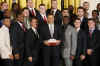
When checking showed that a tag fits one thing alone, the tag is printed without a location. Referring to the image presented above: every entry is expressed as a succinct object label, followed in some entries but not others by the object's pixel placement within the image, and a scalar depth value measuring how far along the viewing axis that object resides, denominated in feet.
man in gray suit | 23.54
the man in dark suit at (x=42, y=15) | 25.31
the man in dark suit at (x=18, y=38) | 22.46
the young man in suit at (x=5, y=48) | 21.67
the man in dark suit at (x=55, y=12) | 25.76
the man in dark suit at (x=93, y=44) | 23.76
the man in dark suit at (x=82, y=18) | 25.23
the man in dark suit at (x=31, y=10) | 25.96
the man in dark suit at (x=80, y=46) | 23.49
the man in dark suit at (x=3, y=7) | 24.83
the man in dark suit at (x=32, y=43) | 22.66
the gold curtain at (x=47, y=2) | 30.00
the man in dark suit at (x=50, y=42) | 23.09
